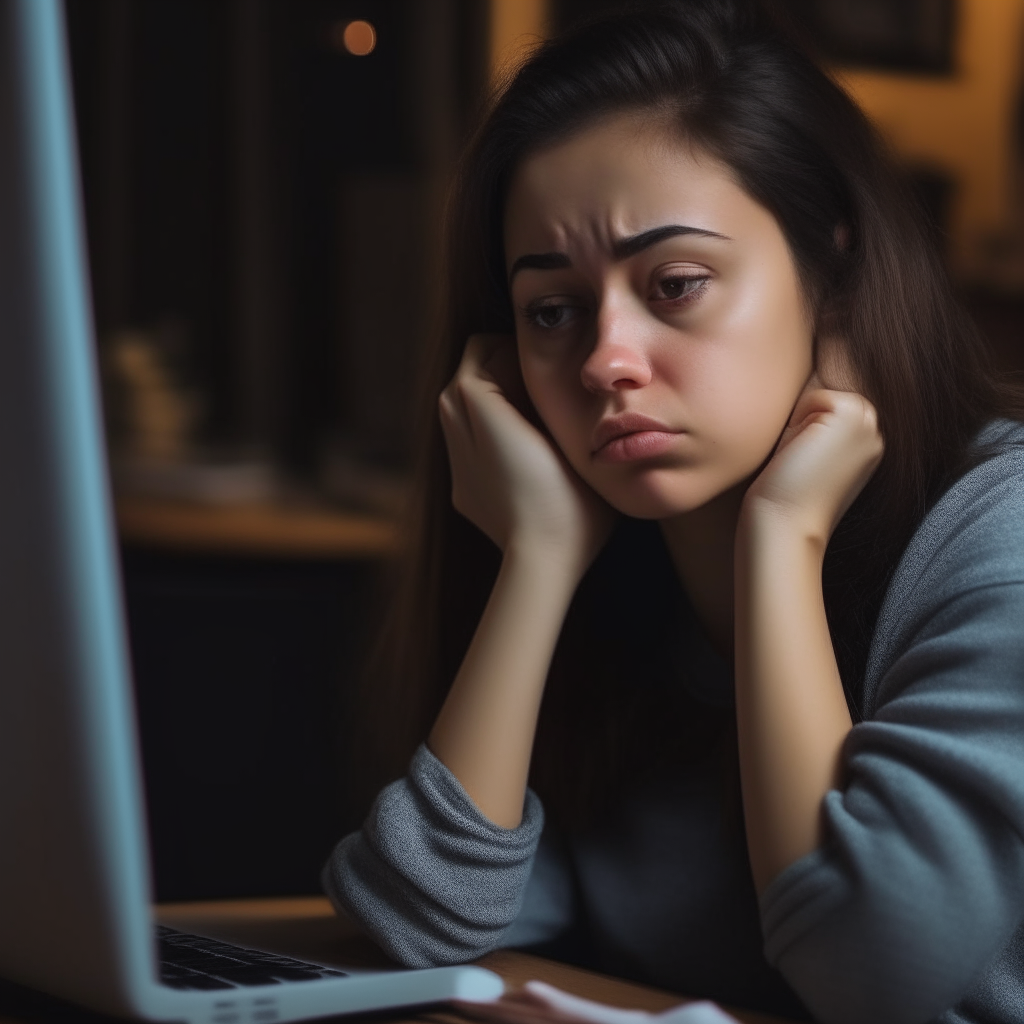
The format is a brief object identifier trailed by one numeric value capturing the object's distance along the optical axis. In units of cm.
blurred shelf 260
